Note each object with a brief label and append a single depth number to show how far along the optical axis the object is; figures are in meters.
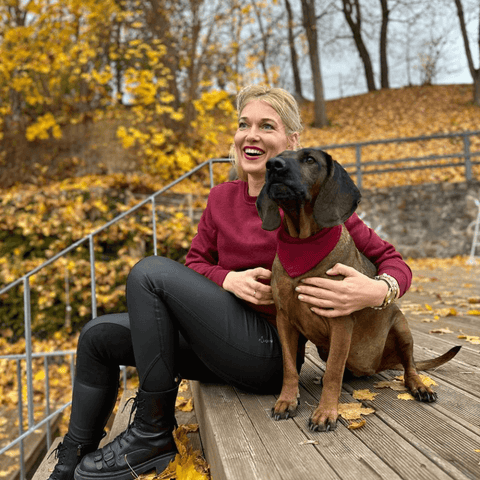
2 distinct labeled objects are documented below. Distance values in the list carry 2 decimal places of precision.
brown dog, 1.58
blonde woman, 1.77
